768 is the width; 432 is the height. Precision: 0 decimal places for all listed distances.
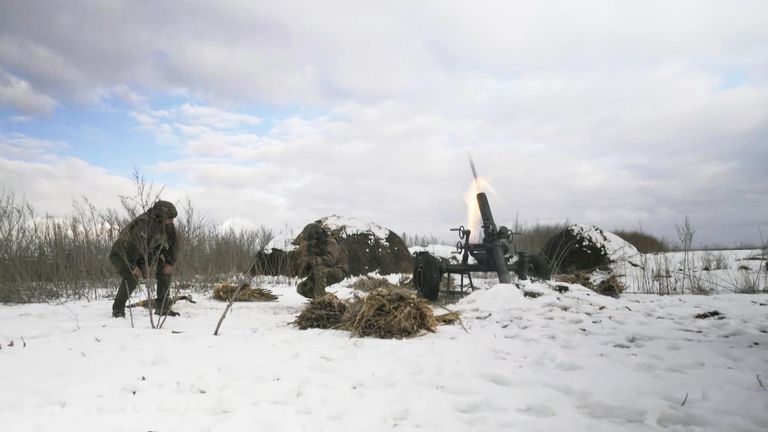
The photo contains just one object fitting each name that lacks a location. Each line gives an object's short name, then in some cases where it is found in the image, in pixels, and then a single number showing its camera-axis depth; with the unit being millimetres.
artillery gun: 7719
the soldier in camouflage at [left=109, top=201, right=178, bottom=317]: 6199
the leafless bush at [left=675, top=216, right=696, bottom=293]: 8148
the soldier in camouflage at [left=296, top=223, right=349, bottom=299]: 7328
